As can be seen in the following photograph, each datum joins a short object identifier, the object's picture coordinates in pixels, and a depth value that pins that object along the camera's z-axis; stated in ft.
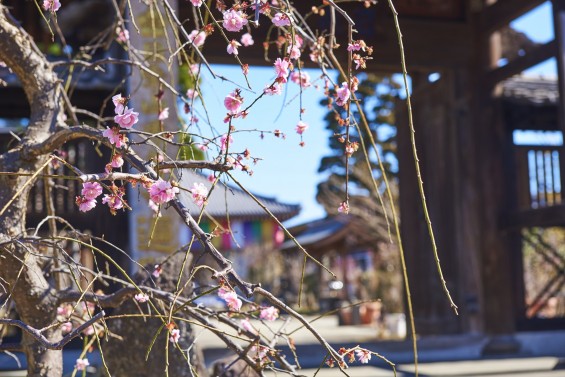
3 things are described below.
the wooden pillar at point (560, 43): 26.17
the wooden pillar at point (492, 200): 30.91
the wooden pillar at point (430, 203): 32.07
